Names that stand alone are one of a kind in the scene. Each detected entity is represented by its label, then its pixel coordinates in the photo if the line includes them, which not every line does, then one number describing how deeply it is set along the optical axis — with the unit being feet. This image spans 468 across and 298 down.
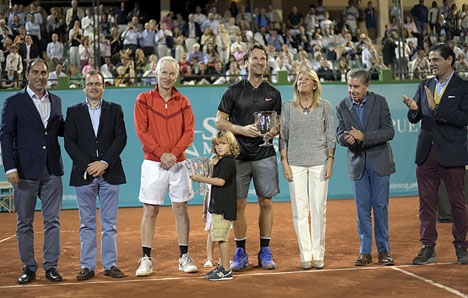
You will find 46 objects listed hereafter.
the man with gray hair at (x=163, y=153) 24.45
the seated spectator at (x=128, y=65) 55.03
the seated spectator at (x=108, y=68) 55.16
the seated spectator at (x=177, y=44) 59.88
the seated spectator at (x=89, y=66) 53.88
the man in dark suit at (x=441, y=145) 24.26
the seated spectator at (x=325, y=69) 57.31
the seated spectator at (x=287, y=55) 61.00
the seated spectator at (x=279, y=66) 58.80
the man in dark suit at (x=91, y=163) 24.07
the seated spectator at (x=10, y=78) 50.19
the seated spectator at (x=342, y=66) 59.78
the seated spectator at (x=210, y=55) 56.39
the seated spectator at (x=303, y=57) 61.07
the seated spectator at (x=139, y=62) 57.47
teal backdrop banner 48.47
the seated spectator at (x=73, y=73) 51.16
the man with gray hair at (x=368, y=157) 24.68
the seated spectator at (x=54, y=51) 58.54
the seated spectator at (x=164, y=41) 60.64
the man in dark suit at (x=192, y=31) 64.20
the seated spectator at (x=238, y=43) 59.93
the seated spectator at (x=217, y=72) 54.65
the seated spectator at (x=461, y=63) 59.47
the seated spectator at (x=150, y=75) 52.25
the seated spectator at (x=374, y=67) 57.69
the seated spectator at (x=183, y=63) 56.70
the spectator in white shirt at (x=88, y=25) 59.36
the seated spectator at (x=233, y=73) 53.10
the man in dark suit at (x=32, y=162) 23.62
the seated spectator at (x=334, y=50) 63.67
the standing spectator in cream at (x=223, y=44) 59.57
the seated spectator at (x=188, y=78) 55.77
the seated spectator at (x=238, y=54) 58.37
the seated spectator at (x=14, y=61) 53.74
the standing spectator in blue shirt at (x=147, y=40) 61.05
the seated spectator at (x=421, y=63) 58.44
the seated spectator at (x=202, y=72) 55.20
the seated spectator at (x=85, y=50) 55.62
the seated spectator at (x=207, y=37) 61.52
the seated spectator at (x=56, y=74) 52.33
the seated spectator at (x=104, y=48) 57.52
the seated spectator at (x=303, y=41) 67.53
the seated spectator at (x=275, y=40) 65.79
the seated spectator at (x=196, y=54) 58.80
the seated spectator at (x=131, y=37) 60.23
